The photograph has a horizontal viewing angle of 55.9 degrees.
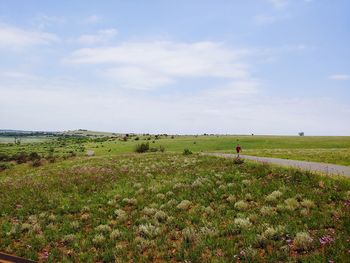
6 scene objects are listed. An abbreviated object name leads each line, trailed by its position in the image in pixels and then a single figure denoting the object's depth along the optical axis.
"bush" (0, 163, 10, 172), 56.99
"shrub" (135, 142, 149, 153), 70.62
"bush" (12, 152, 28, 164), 68.48
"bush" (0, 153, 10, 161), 81.18
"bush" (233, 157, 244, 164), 27.77
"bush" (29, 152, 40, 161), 71.75
